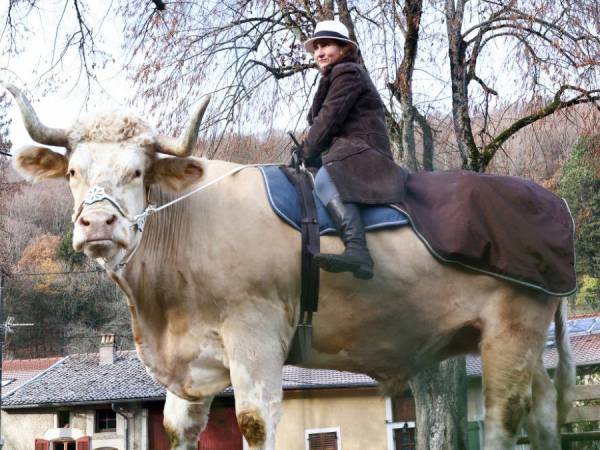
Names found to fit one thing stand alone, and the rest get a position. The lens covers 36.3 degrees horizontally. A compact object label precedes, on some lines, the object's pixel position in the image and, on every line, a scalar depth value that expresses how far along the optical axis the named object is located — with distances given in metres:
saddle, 5.93
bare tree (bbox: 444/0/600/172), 12.88
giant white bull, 5.34
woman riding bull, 5.71
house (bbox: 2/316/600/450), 36.44
